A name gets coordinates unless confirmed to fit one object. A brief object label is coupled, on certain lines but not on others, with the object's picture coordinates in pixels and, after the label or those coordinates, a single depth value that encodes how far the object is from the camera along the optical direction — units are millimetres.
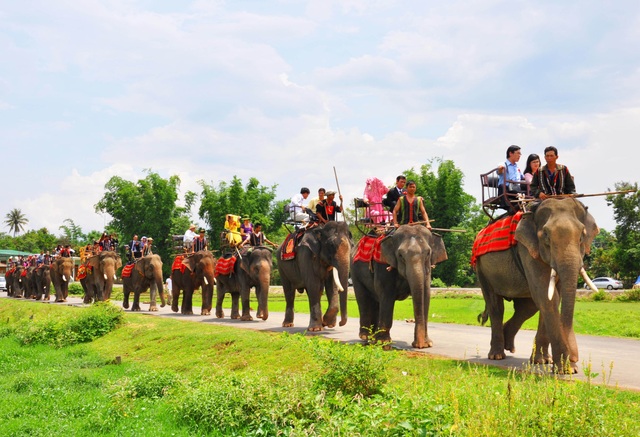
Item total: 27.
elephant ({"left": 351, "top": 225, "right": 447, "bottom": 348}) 12227
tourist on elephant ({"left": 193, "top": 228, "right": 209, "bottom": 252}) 25781
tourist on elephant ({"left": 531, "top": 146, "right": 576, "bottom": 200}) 10445
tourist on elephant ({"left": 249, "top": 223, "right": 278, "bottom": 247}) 22016
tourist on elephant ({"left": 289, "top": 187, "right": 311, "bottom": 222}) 17938
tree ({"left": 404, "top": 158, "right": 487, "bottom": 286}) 59250
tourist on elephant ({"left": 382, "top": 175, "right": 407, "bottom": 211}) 14236
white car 59541
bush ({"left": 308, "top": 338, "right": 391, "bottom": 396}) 9055
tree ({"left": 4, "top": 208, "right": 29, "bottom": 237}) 152875
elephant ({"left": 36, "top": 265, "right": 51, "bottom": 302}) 40500
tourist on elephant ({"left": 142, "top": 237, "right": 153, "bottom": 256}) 30394
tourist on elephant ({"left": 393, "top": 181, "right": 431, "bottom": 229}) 13359
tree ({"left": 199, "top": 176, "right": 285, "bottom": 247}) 64938
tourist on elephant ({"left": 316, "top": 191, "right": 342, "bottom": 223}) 16500
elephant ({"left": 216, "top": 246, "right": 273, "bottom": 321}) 20406
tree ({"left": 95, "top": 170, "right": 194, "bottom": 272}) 70125
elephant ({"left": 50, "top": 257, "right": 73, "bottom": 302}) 36562
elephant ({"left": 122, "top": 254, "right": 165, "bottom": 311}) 27922
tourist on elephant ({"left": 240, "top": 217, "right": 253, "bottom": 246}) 22344
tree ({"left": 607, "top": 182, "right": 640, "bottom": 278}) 48250
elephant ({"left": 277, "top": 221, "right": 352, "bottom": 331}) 15609
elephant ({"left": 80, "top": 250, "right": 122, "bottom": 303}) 30172
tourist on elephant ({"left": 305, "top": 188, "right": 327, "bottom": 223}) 16709
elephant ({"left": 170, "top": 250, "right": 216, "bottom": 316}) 24594
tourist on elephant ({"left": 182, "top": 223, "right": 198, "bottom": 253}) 27828
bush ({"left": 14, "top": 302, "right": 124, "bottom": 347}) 20500
